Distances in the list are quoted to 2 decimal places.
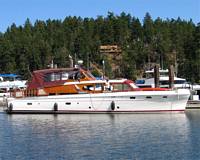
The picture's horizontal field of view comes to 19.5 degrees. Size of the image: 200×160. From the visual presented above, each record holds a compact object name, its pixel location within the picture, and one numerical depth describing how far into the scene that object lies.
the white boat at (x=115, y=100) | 50.72
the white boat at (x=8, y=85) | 79.91
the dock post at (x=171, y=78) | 54.88
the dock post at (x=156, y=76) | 56.38
